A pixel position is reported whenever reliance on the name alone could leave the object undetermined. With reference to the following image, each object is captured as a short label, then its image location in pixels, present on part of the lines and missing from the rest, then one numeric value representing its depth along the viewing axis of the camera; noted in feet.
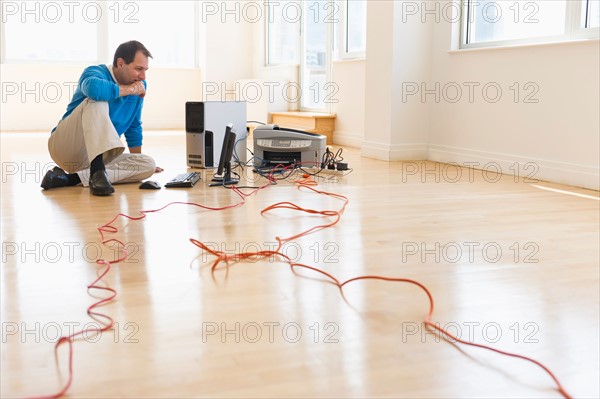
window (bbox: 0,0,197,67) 25.82
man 10.18
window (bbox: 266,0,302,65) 24.06
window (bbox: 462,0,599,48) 11.64
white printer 13.26
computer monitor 10.58
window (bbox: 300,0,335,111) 20.97
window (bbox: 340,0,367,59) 19.06
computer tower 13.30
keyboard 11.07
